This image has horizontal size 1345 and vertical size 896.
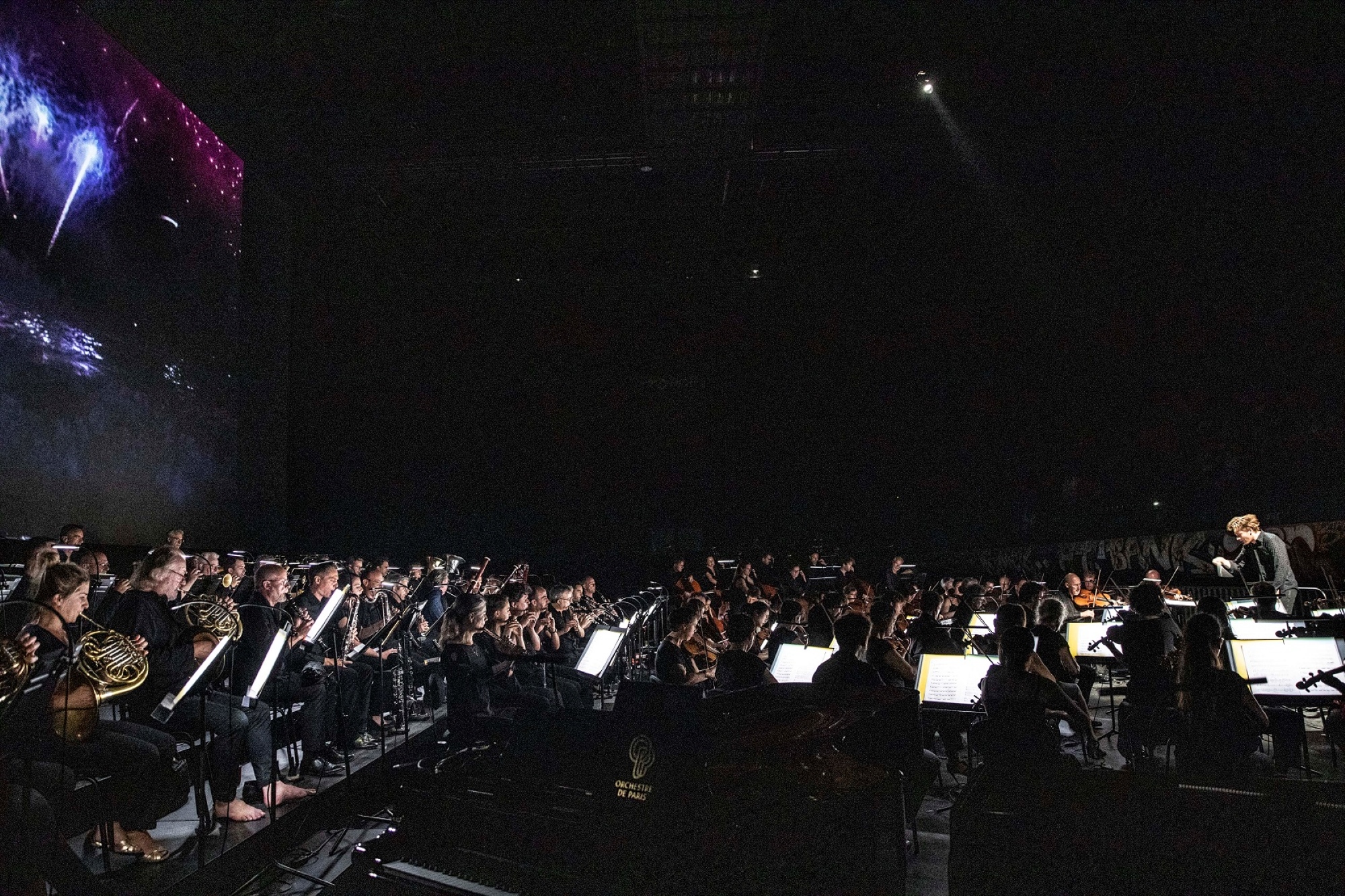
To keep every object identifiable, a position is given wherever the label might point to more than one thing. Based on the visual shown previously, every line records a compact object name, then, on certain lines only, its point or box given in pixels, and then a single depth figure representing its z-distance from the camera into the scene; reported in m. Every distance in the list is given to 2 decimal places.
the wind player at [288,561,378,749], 7.14
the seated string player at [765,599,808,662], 8.53
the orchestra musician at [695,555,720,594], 15.84
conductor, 8.27
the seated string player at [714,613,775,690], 5.55
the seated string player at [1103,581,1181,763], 5.54
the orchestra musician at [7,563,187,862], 3.82
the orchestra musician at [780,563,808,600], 15.14
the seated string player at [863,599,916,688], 5.51
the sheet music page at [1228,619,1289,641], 6.73
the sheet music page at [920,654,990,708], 5.32
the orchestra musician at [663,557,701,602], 14.08
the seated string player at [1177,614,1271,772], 4.64
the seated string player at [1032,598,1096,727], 5.93
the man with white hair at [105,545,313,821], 4.93
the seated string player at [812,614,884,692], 5.01
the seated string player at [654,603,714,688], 6.55
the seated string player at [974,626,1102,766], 4.40
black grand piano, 2.09
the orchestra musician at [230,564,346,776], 5.65
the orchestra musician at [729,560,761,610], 11.95
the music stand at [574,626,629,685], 7.66
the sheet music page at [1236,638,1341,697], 5.39
